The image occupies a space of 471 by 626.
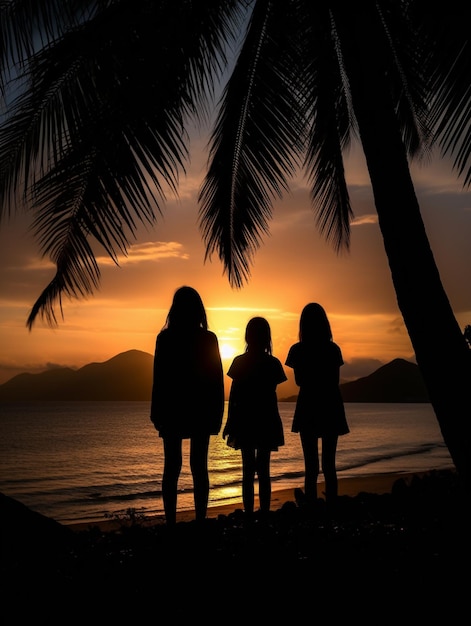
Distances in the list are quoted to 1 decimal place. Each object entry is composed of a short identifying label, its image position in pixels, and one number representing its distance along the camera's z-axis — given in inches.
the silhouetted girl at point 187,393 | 164.7
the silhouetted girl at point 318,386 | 206.4
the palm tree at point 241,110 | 139.5
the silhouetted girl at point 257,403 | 207.2
